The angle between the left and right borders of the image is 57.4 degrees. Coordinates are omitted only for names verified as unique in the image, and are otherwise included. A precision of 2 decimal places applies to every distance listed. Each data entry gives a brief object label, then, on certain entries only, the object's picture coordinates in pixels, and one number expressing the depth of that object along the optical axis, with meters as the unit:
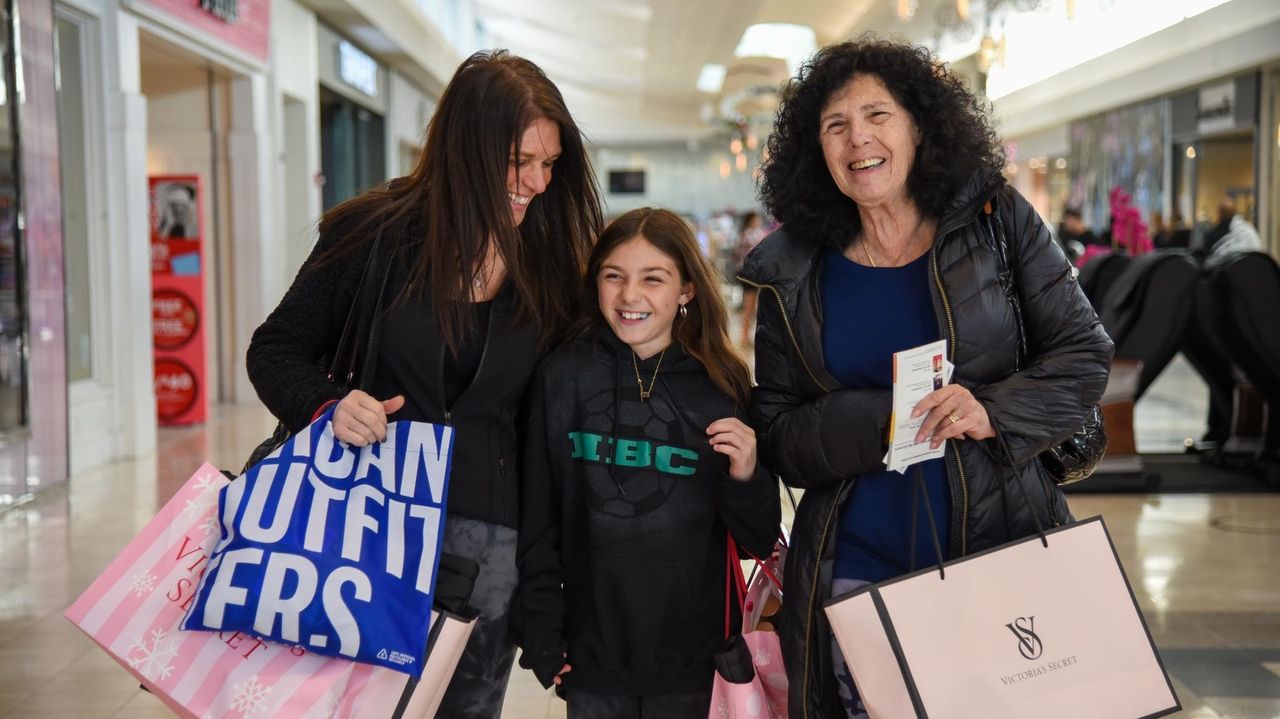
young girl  2.12
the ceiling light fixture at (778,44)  26.97
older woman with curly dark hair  1.90
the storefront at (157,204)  7.48
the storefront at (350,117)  14.06
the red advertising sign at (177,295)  9.14
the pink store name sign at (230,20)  8.59
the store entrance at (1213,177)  15.77
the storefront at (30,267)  6.10
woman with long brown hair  1.96
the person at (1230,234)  12.02
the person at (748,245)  14.24
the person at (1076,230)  13.90
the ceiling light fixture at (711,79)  29.23
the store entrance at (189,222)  9.16
